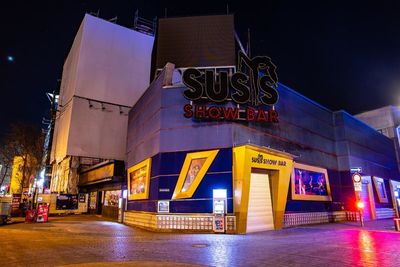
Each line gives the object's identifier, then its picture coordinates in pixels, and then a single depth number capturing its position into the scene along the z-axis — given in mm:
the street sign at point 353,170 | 25172
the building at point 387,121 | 38812
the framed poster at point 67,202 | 35562
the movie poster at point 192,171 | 16531
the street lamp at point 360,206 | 18072
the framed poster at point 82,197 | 37247
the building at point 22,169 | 43969
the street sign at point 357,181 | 17469
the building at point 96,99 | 36938
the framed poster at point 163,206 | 16609
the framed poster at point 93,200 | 35688
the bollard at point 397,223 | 15148
